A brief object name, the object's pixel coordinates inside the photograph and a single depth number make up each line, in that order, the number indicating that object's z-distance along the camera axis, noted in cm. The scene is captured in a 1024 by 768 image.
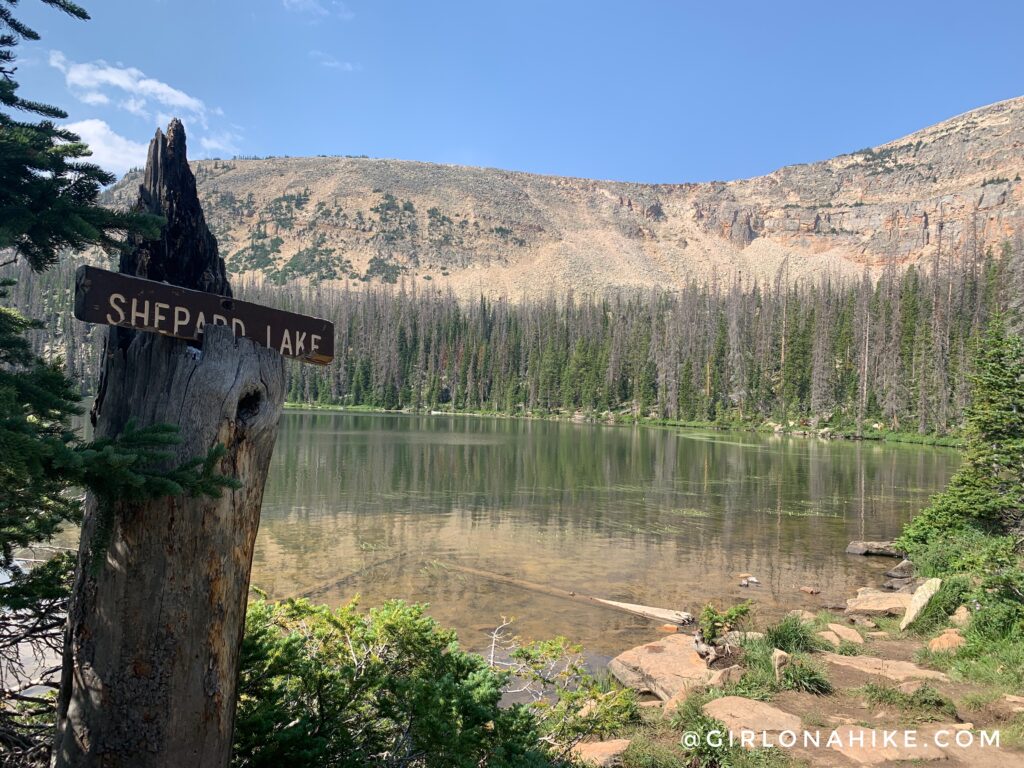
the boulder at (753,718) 512
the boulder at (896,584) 1156
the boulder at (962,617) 789
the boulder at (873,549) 1480
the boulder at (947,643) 714
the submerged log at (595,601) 1035
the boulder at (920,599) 847
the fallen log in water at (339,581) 1102
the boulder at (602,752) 479
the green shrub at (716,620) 805
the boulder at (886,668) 652
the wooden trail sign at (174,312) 264
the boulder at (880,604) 952
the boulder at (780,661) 640
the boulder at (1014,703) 542
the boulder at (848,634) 794
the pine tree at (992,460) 1121
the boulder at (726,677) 635
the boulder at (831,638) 777
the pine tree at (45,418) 246
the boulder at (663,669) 685
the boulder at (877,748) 462
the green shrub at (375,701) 329
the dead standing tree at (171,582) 259
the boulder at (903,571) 1237
